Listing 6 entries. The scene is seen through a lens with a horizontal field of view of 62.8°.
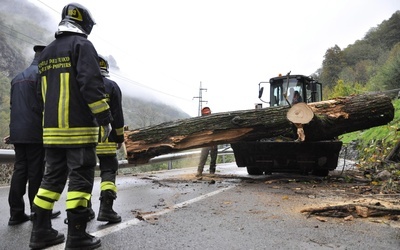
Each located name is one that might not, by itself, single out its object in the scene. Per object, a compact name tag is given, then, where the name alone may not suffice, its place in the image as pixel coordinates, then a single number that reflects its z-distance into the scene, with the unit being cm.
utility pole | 6009
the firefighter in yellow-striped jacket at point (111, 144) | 383
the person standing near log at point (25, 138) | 362
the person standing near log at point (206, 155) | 850
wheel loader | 725
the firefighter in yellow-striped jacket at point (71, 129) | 272
